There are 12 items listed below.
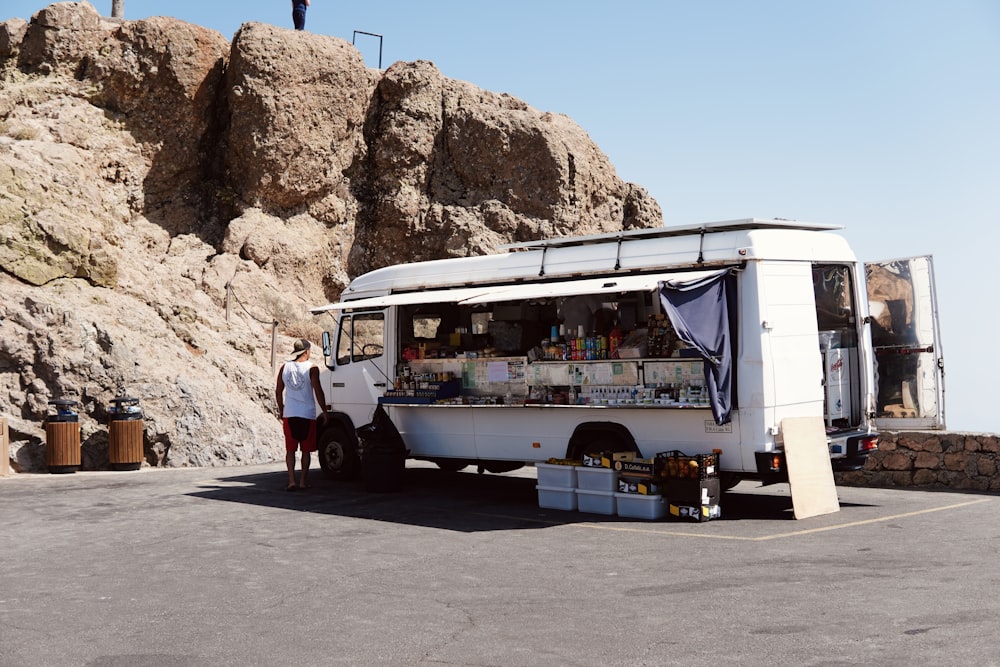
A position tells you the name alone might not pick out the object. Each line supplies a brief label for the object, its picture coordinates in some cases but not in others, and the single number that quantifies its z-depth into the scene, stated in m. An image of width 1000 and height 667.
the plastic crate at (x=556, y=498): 11.32
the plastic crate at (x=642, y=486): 10.59
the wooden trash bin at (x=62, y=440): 15.65
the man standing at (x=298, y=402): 13.31
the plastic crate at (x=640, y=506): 10.57
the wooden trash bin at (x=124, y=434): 16.05
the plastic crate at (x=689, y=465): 10.27
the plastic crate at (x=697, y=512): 10.33
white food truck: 10.31
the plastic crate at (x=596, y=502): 10.91
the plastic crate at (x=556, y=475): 11.27
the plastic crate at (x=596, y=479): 10.89
